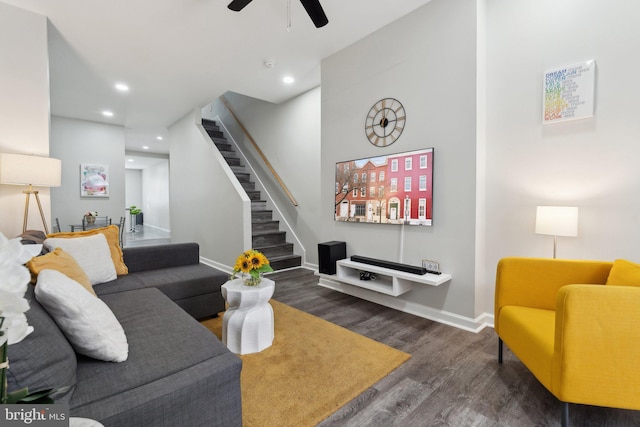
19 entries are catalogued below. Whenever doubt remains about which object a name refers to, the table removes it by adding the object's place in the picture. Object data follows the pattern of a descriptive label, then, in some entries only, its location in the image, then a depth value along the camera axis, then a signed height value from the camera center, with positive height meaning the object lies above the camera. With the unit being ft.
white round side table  7.09 -2.77
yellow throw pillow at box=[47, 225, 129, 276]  9.11 -1.30
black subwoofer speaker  11.18 -1.86
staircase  15.99 -1.37
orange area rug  5.21 -3.57
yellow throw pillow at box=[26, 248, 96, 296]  5.55 -1.19
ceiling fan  7.50 +5.21
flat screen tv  9.19 +0.64
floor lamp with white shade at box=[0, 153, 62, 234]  8.13 +0.96
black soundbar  9.05 -1.91
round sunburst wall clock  10.00 +3.03
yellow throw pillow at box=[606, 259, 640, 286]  4.78 -1.11
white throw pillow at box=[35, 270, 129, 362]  3.92 -1.55
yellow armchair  4.12 -2.04
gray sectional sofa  3.18 -2.26
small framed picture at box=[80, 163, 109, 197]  19.80 +1.72
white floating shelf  8.68 -2.41
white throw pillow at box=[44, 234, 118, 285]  7.82 -1.34
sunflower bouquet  7.26 -1.48
